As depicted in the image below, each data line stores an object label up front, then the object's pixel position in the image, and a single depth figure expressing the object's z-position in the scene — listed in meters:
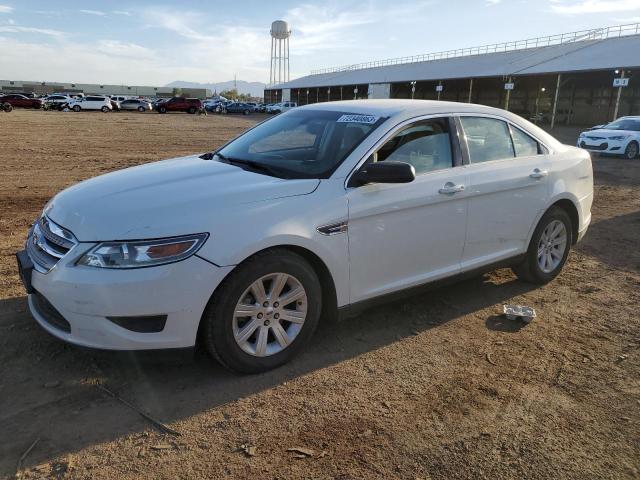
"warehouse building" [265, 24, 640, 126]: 37.46
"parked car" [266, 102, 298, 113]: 60.84
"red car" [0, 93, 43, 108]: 48.53
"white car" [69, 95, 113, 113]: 49.88
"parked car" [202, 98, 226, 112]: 59.59
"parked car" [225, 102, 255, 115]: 60.31
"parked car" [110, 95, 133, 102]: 56.13
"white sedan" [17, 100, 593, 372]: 3.01
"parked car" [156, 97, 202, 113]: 53.03
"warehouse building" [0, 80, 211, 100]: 108.50
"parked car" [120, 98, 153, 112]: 54.91
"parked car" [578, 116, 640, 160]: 17.59
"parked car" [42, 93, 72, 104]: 50.16
